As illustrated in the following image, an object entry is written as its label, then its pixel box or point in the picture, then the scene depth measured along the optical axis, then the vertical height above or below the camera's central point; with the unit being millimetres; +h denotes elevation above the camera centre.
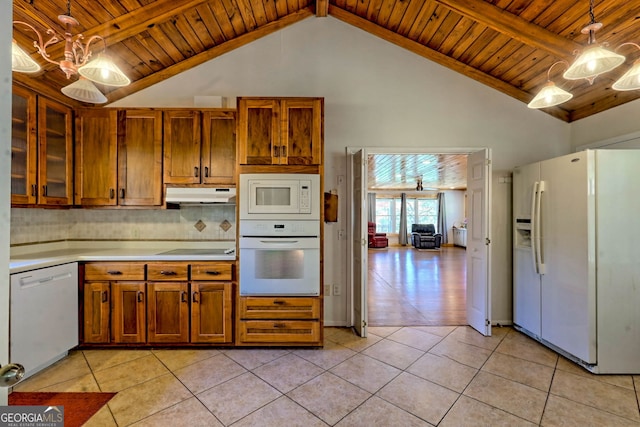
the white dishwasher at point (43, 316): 2041 -826
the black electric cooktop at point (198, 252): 2750 -403
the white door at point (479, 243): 2963 -334
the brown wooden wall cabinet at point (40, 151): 2355 +582
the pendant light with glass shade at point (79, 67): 1644 +953
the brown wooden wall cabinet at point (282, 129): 2641 +815
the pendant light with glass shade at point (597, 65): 1622 +927
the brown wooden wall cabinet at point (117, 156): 2812 +593
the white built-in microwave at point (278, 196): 2613 +168
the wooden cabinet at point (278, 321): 2611 -1027
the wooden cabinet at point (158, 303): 2555 -840
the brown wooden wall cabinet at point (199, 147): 2820 +686
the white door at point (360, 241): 2912 -299
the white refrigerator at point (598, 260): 2254 -391
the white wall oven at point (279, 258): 2615 -425
